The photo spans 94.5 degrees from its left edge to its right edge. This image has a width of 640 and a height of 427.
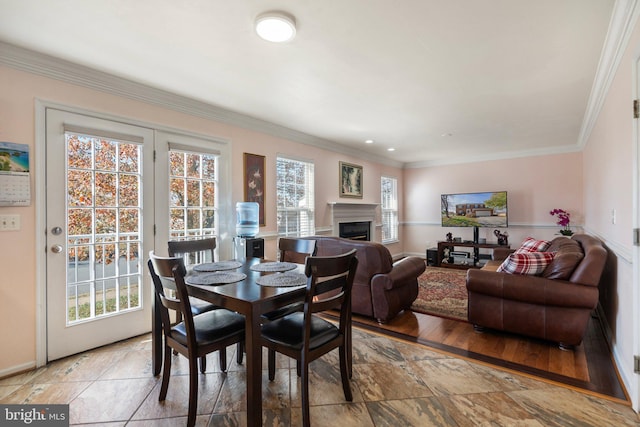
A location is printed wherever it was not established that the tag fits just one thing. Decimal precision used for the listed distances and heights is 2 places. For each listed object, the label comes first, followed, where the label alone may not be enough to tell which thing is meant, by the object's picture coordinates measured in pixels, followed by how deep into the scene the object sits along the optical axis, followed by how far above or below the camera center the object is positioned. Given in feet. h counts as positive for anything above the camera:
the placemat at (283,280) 5.82 -1.32
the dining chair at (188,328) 5.23 -2.24
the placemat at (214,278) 5.94 -1.30
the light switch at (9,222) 7.03 -0.06
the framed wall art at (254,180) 12.62 +1.58
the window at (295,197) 14.49 +0.93
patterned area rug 11.38 -3.72
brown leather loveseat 9.81 -2.19
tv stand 19.31 -2.83
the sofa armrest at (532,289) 7.72 -2.16
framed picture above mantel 18.27 +2.20
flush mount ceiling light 6.02 +4.01
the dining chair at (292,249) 6.71 -0.97
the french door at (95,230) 7.84 -0.33
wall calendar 6.99 +1.07
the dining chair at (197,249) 7.16 -0.90
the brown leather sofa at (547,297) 7.76 -2.39
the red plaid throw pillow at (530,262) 8.60 -1.48
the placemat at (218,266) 7.27 -1.26
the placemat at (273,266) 7.14 -1.27
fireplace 17.60 -0.33
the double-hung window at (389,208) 22.70 +0.47
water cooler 11.39 -0.65
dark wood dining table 4.75 -1.51
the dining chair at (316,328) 5.19 -2.30
